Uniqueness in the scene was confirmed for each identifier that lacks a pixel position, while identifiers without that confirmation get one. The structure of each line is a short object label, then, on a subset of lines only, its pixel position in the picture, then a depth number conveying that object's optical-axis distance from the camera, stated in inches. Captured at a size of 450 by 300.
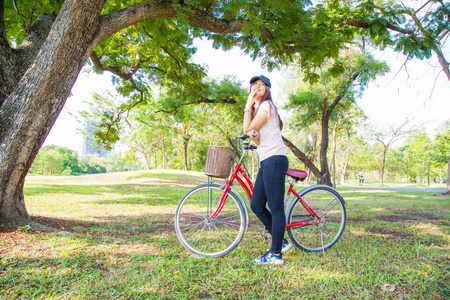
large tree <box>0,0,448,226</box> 132.3
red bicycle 119.5
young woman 108.2
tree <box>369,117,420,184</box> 1049.5
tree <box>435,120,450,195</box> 1216.9
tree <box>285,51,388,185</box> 519.2
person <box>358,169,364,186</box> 1247.5
